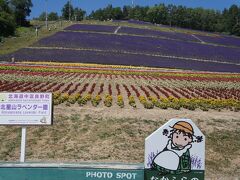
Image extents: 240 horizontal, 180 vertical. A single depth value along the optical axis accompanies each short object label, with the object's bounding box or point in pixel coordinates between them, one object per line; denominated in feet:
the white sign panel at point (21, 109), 28.27
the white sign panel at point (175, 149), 24.35
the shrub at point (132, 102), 62.10
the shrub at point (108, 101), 61.21
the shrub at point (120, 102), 61.55
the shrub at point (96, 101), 61.39
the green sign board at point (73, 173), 24.53
